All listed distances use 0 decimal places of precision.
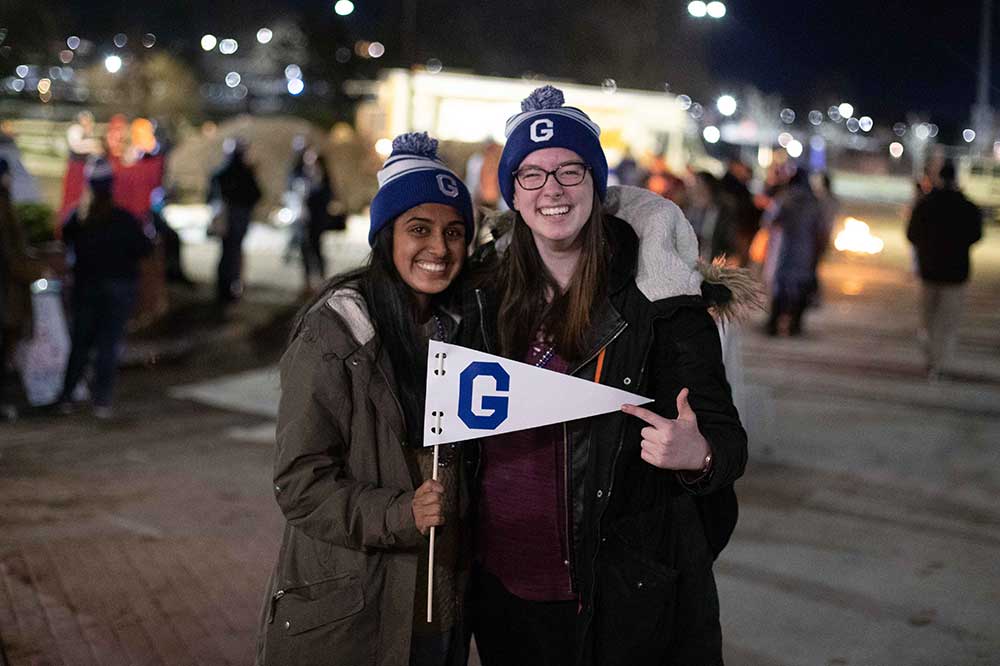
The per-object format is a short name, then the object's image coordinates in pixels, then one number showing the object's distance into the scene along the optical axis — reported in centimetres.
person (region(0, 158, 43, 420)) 858
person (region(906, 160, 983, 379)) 1093
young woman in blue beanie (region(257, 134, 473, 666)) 267
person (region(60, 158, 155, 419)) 897
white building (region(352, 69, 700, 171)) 2862
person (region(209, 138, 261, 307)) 1455
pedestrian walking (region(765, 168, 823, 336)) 1357
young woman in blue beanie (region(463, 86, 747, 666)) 271
